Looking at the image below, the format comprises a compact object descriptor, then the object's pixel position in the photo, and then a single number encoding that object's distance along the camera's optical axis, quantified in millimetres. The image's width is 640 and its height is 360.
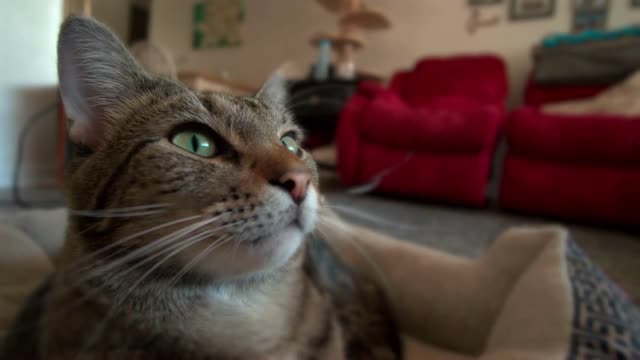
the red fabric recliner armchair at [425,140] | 2338
